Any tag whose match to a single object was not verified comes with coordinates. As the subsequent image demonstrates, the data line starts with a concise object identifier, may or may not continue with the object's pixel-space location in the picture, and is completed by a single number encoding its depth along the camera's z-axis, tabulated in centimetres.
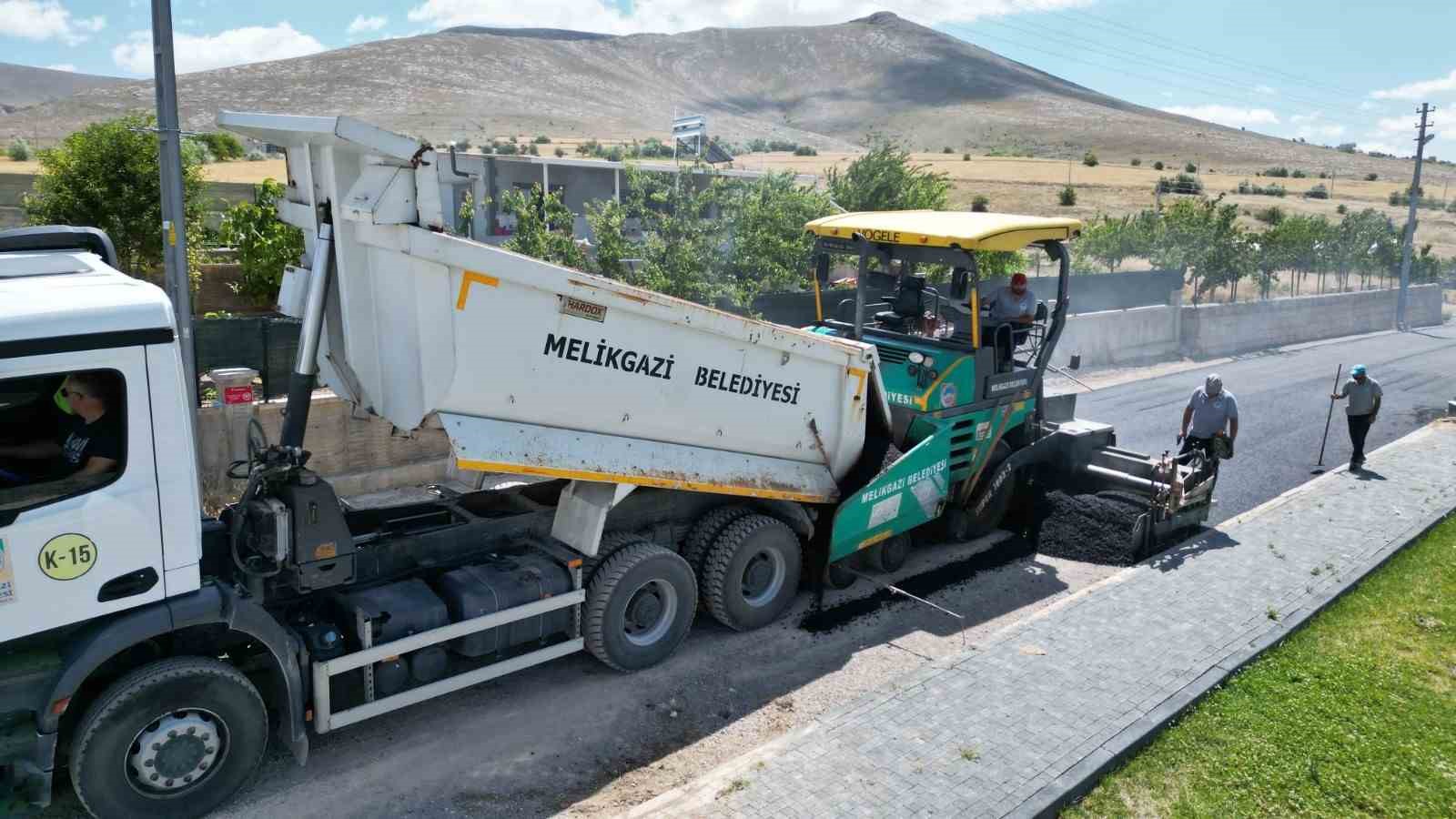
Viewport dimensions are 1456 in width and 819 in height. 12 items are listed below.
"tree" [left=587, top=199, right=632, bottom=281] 1423
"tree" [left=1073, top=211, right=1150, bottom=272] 3278
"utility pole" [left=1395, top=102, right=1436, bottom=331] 3158
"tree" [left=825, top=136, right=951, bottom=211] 2098
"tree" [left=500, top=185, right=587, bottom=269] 1388
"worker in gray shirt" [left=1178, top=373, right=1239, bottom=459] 1041
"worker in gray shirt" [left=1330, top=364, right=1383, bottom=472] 1234
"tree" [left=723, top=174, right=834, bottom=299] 1645
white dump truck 461
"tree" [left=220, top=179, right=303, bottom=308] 1557
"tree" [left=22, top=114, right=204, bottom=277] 1319
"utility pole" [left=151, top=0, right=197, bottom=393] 718
